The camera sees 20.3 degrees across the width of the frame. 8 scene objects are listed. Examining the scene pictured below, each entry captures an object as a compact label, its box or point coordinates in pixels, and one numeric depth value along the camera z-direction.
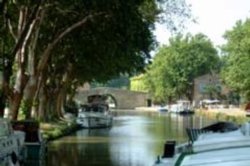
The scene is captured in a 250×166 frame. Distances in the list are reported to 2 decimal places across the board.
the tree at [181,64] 140.00
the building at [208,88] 144.88
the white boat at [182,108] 119.73
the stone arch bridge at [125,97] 175.60
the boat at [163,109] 138.93
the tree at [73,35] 26.84
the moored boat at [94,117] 59.48
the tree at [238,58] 81.81
